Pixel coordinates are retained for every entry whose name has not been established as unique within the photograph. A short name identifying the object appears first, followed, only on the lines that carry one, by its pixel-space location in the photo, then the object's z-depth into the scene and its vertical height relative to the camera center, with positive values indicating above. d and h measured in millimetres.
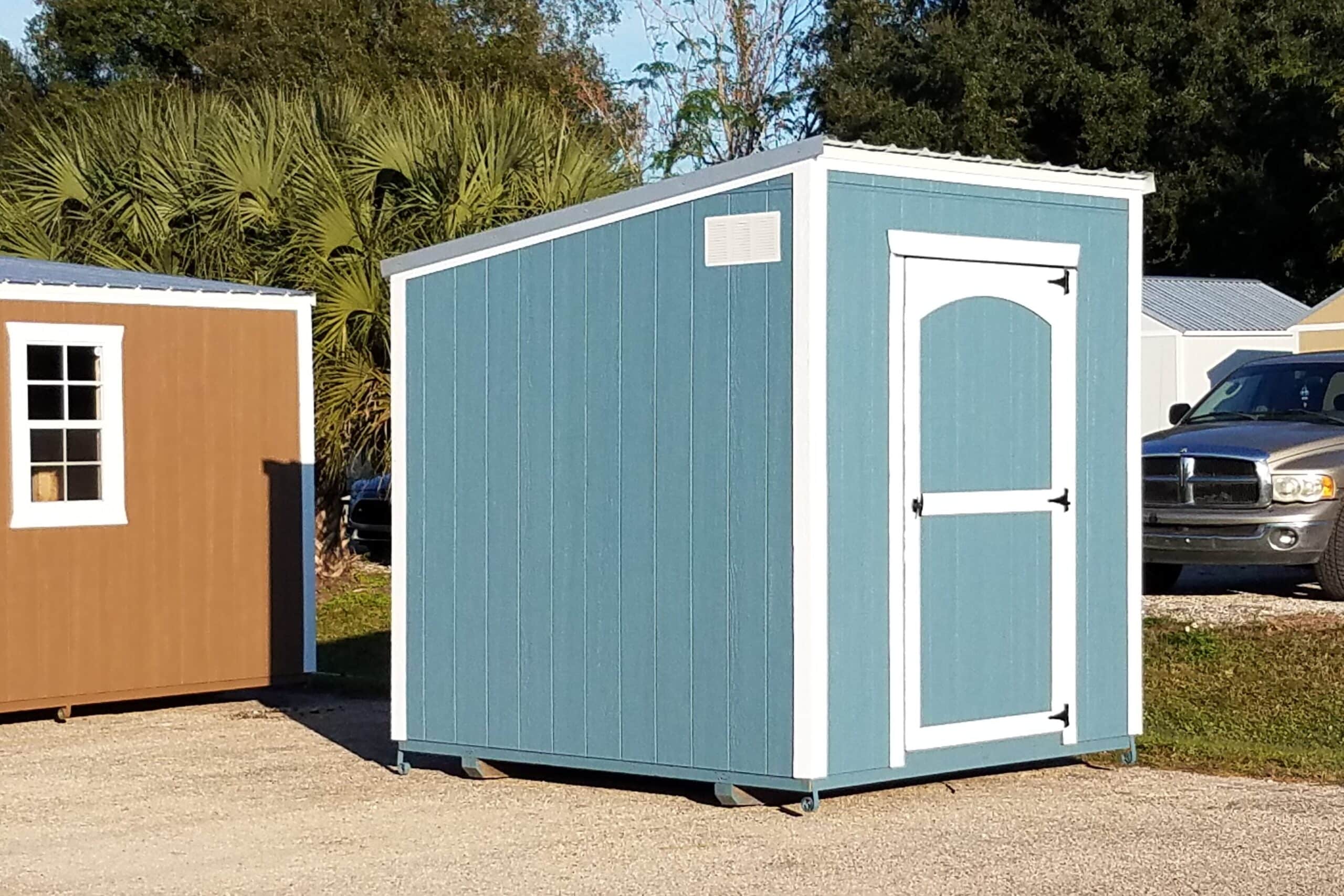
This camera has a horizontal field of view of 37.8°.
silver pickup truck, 13438 -479
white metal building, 25875 +1164
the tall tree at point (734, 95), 38281 +6734
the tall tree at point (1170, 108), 36906 +6134
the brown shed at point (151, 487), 11164 -341
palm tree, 16406 +2006
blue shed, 7723 -211
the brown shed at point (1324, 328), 25781 +1297
